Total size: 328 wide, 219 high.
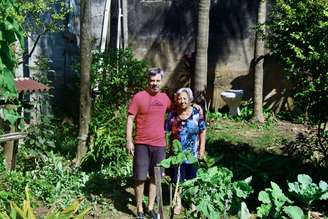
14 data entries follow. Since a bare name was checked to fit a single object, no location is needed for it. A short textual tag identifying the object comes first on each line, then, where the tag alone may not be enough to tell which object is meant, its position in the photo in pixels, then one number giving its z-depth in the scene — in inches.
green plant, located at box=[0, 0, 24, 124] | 137.9
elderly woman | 245.4
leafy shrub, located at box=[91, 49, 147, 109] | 361.1
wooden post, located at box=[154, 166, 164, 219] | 144.8
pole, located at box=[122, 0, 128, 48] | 482.3
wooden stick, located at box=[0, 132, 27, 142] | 211.9
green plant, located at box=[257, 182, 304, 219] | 134.4
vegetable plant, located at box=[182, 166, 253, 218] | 137.0
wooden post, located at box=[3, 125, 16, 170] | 264.5
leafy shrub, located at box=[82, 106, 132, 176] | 304.3
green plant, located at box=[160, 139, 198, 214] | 146.9
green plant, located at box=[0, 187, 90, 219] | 180.1
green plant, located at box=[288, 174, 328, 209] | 143.4
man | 243.8
